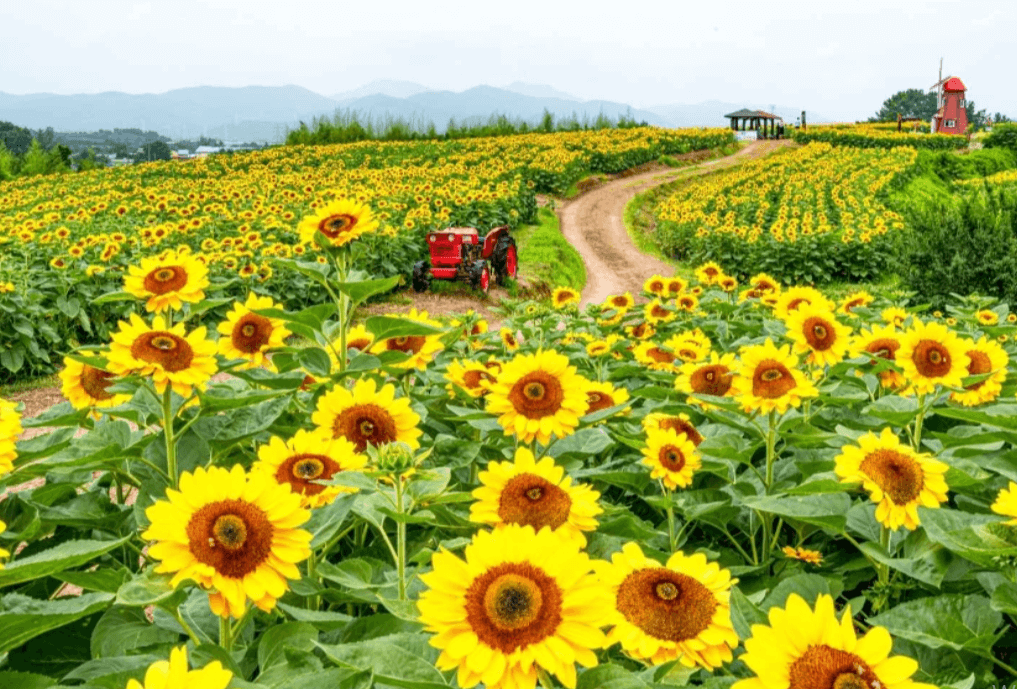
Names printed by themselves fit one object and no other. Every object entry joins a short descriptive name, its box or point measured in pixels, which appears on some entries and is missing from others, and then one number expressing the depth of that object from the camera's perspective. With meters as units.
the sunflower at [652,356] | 3.33
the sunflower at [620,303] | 4.59
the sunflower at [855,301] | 4.59
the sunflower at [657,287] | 4.59
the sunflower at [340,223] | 2.23
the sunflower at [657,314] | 4.29
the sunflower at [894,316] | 3.65
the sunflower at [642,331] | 4.17
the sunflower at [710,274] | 5.25
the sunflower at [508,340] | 3.79
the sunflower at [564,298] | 4.93
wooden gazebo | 50.46
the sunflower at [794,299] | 3.37
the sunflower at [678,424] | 2.18
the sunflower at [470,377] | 2.44
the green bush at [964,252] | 10.59
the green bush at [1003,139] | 41.72
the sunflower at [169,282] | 2.29
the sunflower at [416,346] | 2.55
